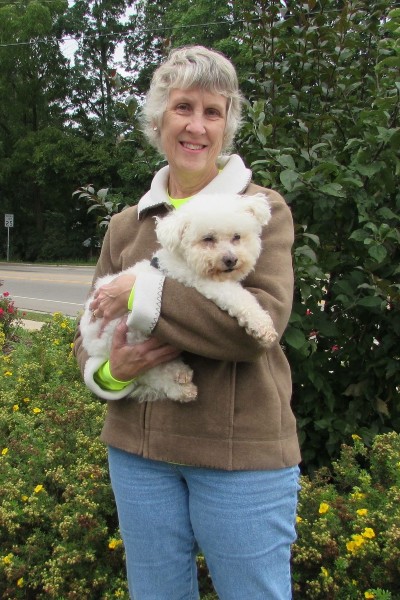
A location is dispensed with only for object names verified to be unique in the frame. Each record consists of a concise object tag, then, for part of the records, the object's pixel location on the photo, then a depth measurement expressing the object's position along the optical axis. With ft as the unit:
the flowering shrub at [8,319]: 26.86
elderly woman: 5.18
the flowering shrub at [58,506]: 9.11
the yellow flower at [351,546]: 8.16
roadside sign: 101.73
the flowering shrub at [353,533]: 8.07
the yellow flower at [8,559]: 9.15
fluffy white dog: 5.38
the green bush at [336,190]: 9.11
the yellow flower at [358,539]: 8.13
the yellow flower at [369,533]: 8.14
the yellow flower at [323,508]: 8.73
